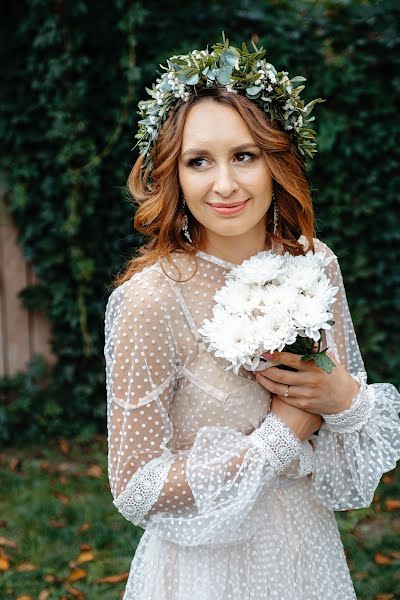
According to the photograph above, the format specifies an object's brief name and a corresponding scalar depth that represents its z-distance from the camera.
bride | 1.72
